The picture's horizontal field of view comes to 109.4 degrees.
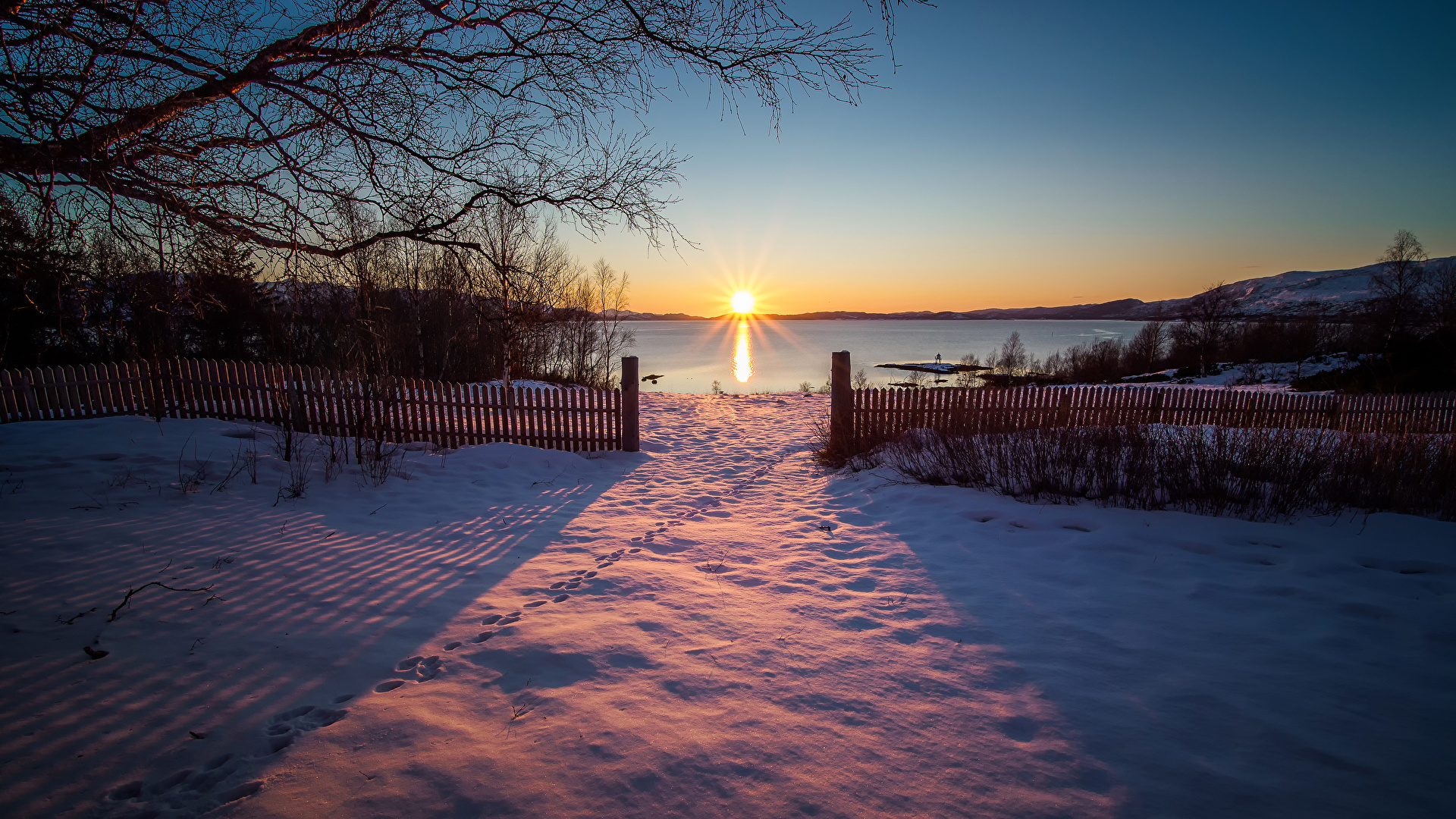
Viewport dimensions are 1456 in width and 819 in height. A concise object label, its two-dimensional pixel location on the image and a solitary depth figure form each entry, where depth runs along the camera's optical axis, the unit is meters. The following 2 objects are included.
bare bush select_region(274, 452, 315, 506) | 5.32
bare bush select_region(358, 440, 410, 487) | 6.13
